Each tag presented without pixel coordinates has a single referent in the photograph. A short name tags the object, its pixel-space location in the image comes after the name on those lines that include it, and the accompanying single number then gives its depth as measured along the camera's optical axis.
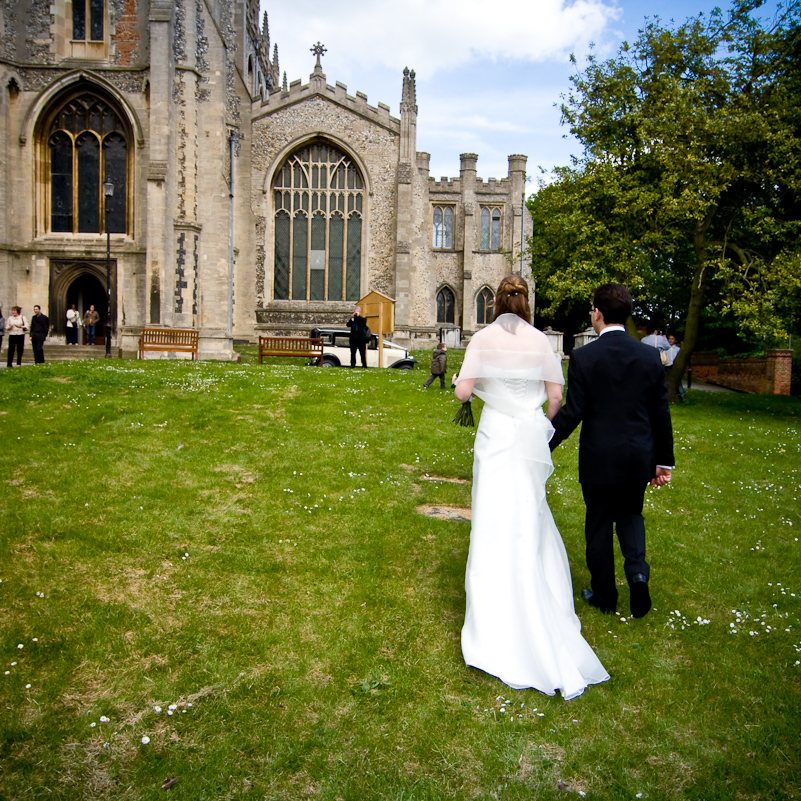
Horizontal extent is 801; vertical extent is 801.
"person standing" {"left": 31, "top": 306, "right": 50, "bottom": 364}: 18.38
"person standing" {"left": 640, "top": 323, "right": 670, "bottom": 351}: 13.81
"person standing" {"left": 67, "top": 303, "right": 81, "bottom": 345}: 23.95
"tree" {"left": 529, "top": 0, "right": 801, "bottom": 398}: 14.97
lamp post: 20.22
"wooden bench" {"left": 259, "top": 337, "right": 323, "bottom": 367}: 21.53
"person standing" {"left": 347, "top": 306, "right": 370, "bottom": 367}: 19.55
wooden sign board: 20.34
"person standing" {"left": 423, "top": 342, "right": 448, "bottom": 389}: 15.84
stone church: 22.95
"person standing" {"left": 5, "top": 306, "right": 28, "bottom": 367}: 17.38
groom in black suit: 4.43
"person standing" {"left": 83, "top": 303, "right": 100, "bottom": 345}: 24.55
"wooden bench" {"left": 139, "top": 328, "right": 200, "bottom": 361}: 20.20
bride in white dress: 3.91
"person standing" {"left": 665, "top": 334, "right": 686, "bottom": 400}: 16.53
